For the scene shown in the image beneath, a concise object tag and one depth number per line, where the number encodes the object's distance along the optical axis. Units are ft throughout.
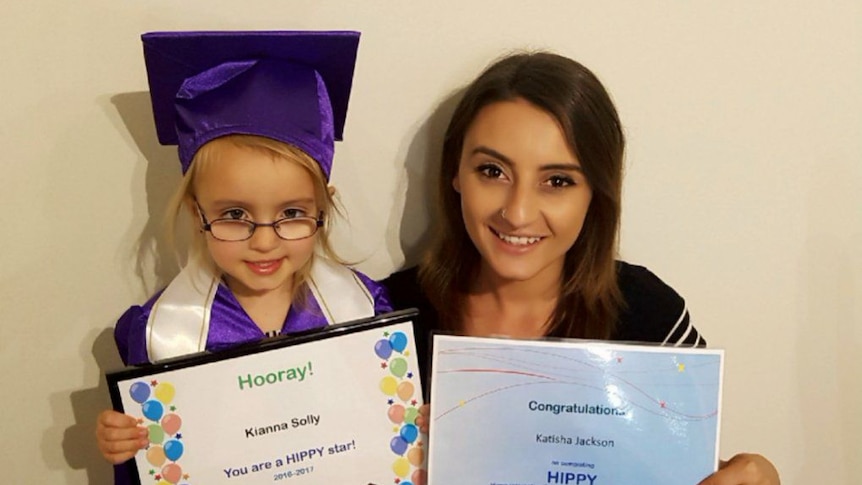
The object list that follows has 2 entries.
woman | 4.14
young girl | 3.72
